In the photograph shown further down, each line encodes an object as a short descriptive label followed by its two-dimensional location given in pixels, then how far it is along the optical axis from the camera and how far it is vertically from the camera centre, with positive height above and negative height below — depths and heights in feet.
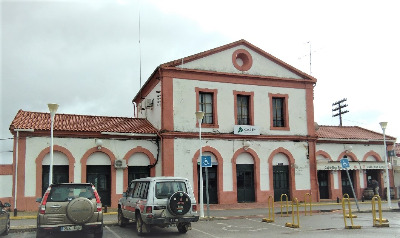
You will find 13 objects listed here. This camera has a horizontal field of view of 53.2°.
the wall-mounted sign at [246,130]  75.46 +6.88
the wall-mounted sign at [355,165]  82.65 -0.18
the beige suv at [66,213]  35.50 -3.89
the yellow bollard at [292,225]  46.20 -6.90
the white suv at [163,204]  39.40 -3.66
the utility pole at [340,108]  149.38 +21.50
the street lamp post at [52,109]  50.98 +7.83
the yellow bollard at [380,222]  46.38 -6.78
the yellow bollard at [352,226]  44.92 -6.97
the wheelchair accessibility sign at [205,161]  59.26 +0.87
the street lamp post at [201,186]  57.98 -2.78
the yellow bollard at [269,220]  52.65 -7.09
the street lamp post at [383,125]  71.87 +6.96
